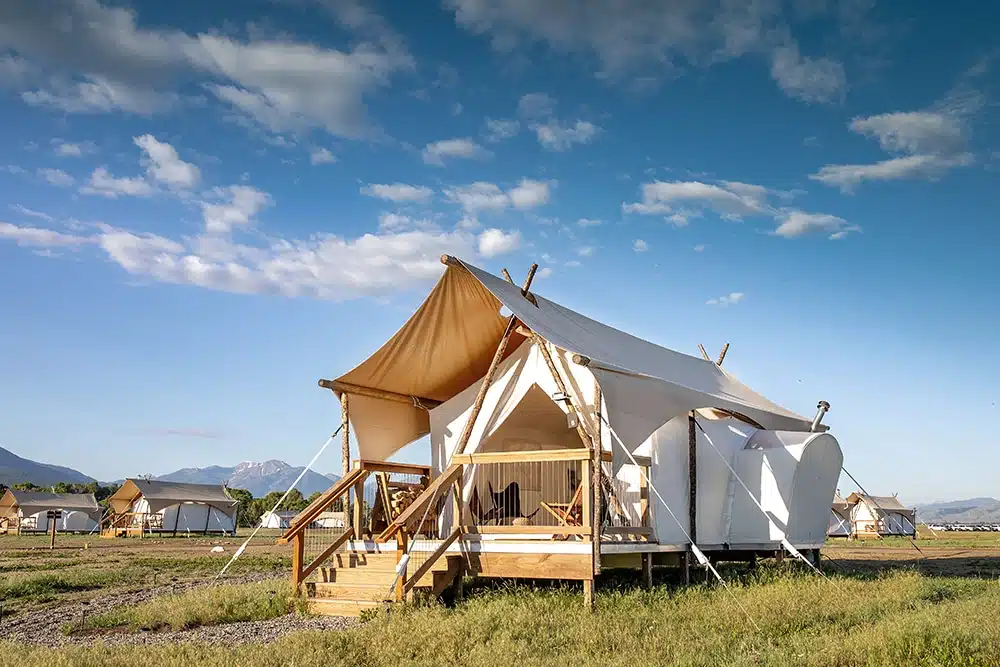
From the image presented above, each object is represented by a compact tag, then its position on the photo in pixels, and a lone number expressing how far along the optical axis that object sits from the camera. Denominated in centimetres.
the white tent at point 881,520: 4631
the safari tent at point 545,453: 1035
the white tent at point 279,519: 5459
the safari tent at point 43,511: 4881
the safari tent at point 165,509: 4372
